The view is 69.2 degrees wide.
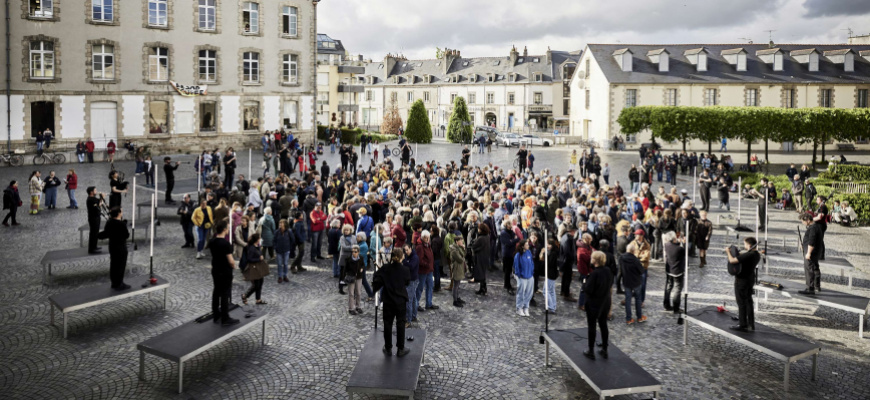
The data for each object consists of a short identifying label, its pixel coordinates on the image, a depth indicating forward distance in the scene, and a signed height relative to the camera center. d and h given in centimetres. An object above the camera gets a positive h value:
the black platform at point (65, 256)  1275 -169
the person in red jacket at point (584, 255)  1280 -161
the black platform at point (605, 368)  795 -260
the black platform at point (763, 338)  891 -245
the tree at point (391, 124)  6581 +534
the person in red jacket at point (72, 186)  2148 -40
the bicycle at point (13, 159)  3090 +74
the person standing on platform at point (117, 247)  1107 -129
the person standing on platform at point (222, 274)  977 -155
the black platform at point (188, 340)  863 -239
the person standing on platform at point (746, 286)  985 -174
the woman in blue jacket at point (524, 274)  1209 -190
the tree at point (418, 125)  5169 +413
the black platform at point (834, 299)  1075 -218
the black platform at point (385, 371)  791 -262
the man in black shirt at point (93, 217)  1352 -95
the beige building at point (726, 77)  5300 +838
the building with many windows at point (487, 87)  8156 +1194
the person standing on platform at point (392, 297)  901 -175
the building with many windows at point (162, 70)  3341 +620
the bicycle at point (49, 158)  3159 +82
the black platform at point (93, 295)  1027 -206
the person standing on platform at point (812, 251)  1226 -146
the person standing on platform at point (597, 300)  904 -180
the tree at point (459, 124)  5216 +431
